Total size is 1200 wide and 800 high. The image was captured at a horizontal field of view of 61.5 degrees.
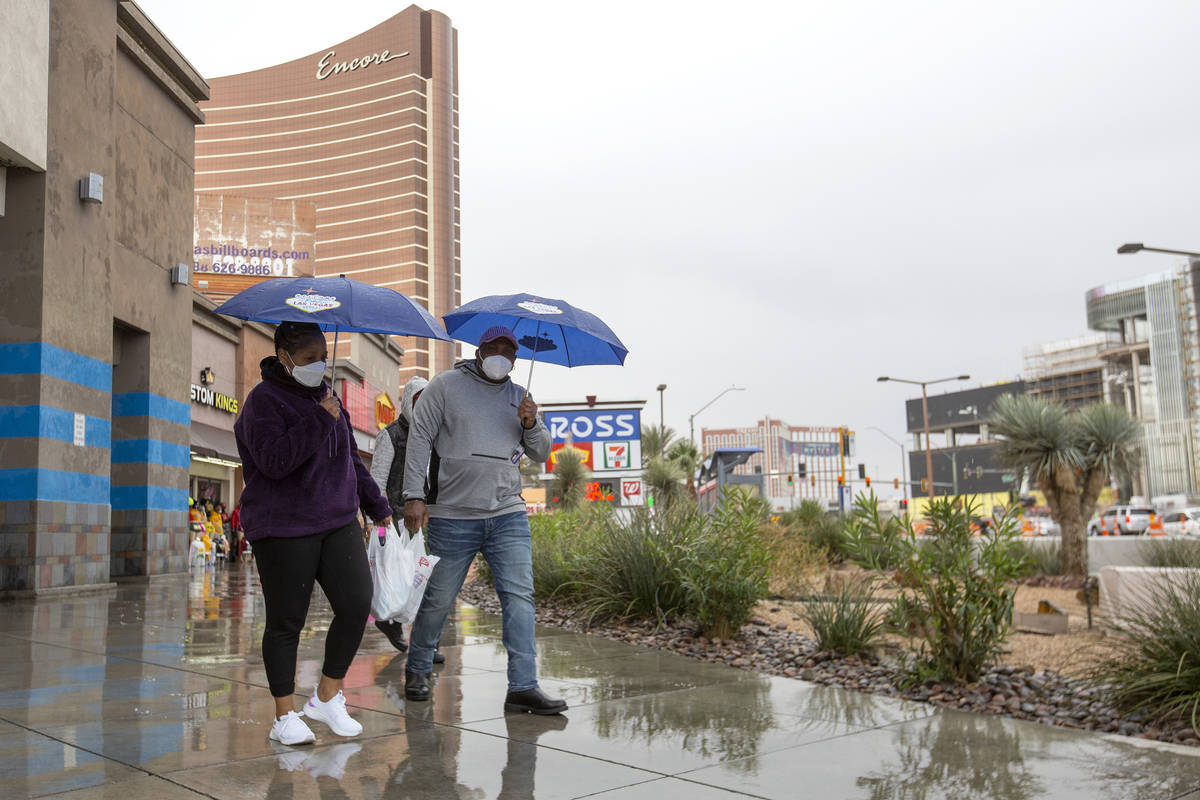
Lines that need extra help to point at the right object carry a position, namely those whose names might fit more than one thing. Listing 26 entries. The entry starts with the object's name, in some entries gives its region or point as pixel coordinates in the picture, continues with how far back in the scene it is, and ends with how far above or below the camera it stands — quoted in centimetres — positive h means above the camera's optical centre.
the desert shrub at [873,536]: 665 -25
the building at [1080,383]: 19088 +2082
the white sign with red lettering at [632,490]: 4334 +67
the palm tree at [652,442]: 5247 +325
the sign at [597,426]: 4519 +360
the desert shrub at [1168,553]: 1309 -85
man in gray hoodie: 554 +16
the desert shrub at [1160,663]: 521 -93
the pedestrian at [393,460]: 732 +39
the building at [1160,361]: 16462 +2231
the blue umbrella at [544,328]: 603 +116
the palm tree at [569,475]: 3462 +111
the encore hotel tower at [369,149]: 15462 +5779
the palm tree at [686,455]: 4947 +248
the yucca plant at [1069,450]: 1925 +81
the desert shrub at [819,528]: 2220 -63
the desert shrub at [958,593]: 630 -62
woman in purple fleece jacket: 444 +4
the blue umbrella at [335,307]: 500 +107
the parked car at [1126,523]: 5341 -179
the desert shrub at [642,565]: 912 -56
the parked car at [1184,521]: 4682 -166
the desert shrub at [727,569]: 836 -56
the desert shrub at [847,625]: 733 -92
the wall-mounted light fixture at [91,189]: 1452 +478
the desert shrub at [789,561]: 1317 -89
